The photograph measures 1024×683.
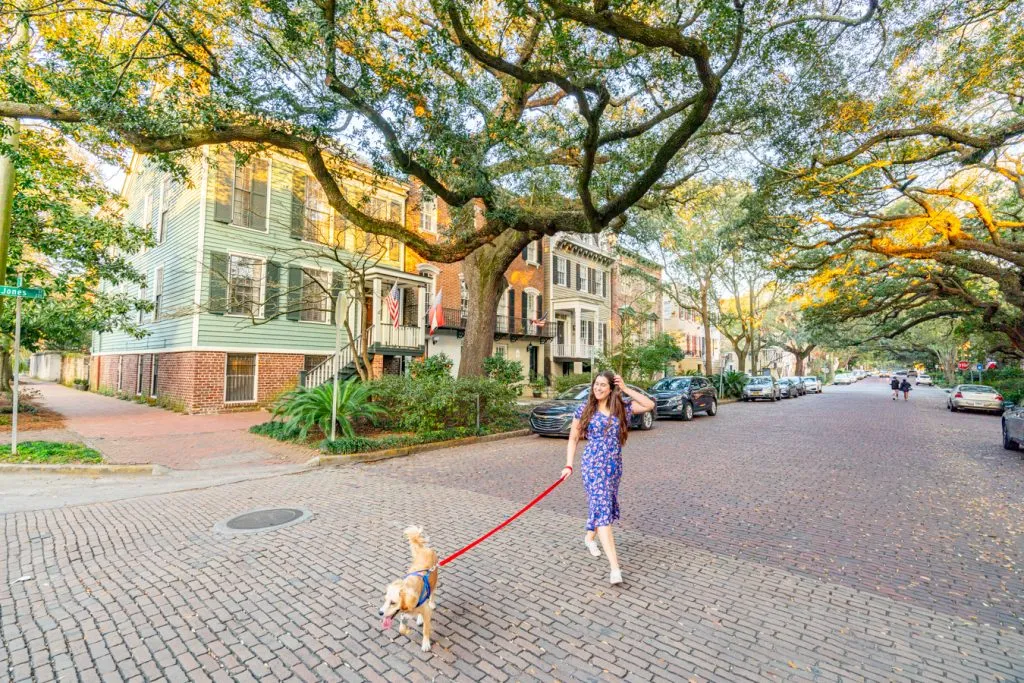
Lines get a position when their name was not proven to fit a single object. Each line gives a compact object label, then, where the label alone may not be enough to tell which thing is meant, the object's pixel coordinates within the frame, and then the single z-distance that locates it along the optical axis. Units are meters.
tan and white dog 2.79
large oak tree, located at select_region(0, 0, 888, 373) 7.85
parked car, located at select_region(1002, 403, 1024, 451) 10.75
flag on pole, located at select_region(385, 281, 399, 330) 16.31
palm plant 10.77
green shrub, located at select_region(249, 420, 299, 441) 10.93
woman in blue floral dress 4.12
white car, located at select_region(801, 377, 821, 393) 41.54
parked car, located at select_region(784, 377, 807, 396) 36.54
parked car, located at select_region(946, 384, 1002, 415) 23.09
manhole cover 5.30
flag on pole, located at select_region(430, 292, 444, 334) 17.05
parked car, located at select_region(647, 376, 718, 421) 17.42
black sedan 12.41
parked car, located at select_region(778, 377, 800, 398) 33.71
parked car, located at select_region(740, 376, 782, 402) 29.34
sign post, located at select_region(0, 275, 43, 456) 8.42
